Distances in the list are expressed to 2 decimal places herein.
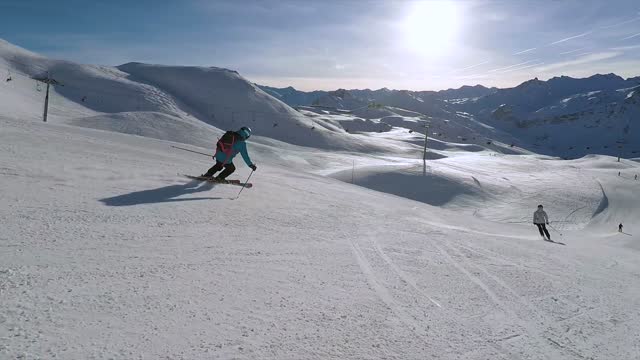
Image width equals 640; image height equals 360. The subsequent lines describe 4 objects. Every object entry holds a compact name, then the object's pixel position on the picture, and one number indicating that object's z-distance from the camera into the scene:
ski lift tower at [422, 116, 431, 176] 39.78
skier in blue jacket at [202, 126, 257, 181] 11.84
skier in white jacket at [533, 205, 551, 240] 15.89
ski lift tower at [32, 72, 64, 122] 41.12
